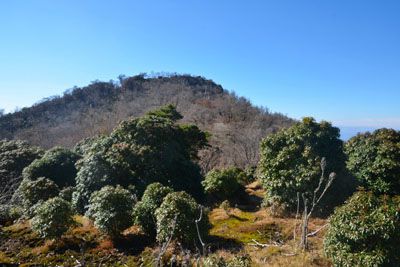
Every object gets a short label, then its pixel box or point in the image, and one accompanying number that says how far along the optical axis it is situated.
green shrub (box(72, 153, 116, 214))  16.05
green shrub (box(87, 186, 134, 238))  12.66
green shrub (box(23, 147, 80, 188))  19.88
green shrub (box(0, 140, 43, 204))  21.89
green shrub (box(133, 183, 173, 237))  12.80
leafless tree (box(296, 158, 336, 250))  9.67
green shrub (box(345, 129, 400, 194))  15.07
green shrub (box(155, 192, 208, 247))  11.34
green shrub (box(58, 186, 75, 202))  17.45
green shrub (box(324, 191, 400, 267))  8.35
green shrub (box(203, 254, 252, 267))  7.11
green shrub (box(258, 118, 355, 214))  14.46
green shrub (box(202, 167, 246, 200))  18.11
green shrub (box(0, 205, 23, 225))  17.03
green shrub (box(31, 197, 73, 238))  12.91
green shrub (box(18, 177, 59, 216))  16.98
